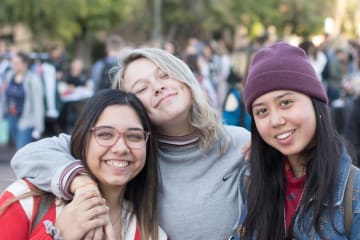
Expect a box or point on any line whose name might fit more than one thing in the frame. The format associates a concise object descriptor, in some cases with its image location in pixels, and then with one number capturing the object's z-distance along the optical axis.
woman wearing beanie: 2.20
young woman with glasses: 2.23
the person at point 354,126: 5.99
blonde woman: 2.57
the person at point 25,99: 9.02
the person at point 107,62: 7.76
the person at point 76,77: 12.23
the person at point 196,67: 9.02
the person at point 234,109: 4.74
